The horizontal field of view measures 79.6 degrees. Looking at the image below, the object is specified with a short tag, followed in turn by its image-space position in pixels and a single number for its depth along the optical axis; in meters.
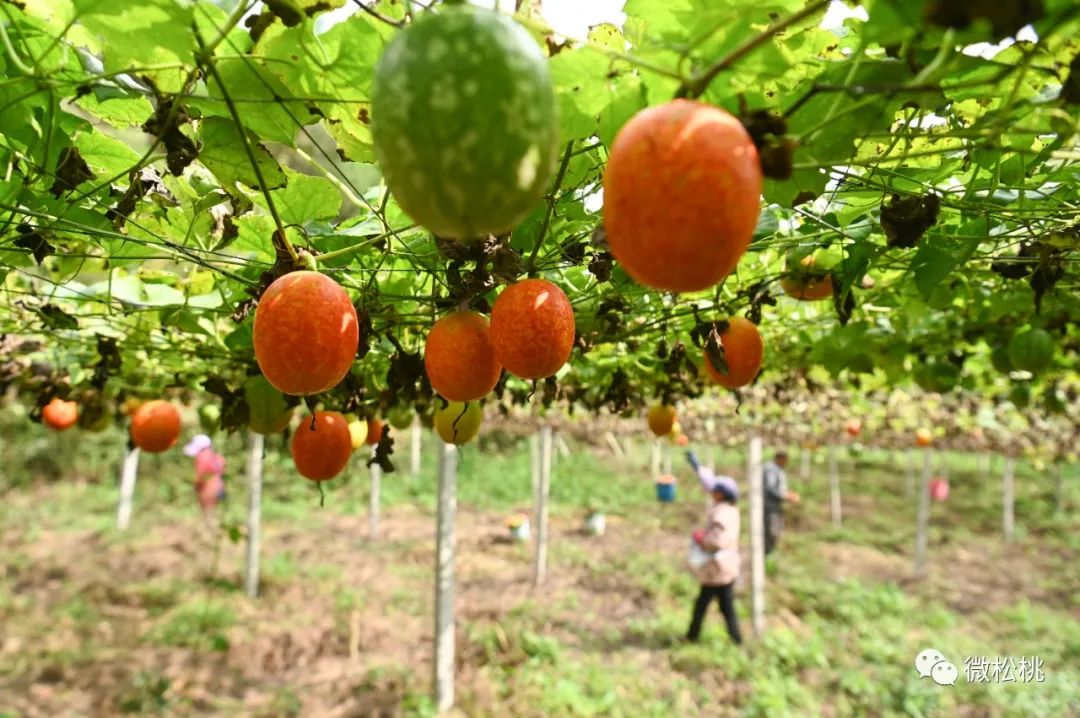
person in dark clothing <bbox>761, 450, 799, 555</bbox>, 10.44
